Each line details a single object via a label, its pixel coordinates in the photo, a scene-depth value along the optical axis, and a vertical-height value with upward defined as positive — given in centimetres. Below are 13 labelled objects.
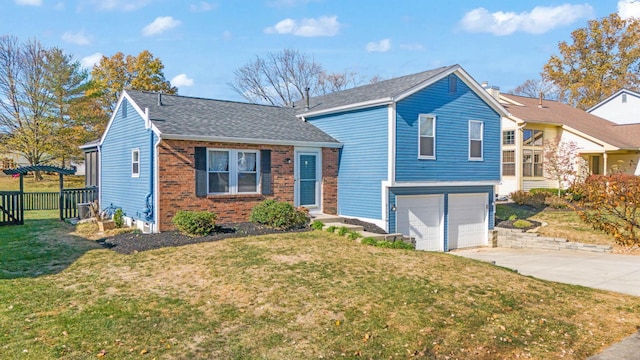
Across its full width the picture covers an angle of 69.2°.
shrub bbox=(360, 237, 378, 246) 1173 -172
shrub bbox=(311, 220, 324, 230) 1332 -149
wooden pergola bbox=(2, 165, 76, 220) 1588 +9
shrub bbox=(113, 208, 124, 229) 1472 -146
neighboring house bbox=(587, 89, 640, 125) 3203 +479
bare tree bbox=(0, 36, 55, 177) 3198 +514
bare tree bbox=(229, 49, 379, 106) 3897 +814
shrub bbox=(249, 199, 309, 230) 1295 -119
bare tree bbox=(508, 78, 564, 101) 4756 +954
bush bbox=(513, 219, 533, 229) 1721 -185
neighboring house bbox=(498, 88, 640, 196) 2391 +169
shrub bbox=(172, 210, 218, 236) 1188 -128
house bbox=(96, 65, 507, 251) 1310 +51
